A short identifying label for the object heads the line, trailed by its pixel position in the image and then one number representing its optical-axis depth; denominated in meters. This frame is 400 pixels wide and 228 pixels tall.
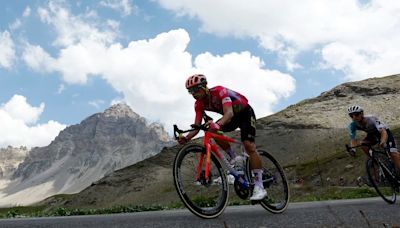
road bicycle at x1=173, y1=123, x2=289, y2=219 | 8.96
